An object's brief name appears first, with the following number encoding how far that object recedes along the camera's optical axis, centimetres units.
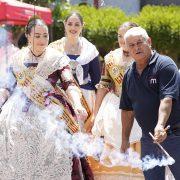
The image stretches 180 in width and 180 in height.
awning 1319
